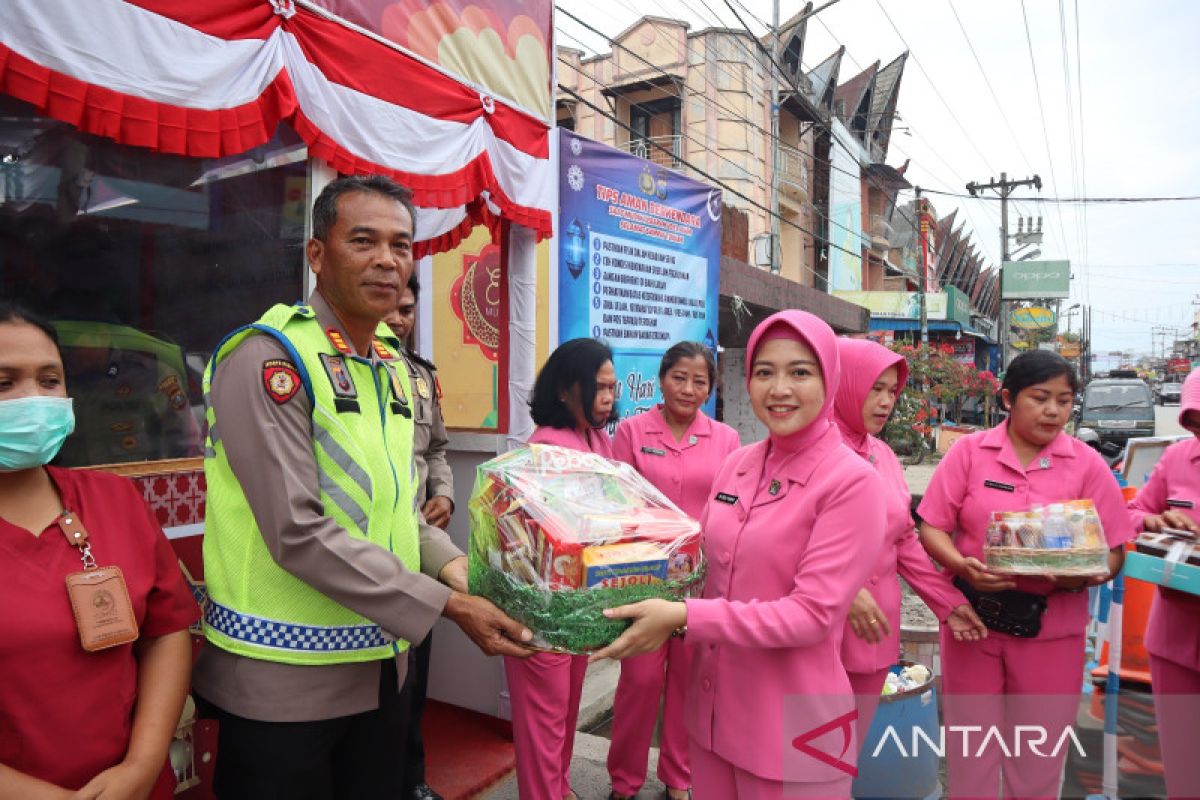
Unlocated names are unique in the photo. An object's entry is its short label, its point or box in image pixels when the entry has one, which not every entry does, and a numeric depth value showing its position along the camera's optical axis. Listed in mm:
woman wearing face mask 1545
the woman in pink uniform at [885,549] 2832
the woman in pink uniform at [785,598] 1820
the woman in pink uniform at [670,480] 3375
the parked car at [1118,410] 18375
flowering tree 16562
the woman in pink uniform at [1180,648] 2900
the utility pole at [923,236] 21906
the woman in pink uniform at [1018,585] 2799
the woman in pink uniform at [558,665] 3025
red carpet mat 3391
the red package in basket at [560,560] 1600
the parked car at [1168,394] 40056
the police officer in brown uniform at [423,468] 3109
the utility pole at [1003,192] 30672
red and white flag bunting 2092
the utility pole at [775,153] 14438
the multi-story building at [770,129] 17266
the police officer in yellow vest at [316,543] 1619
